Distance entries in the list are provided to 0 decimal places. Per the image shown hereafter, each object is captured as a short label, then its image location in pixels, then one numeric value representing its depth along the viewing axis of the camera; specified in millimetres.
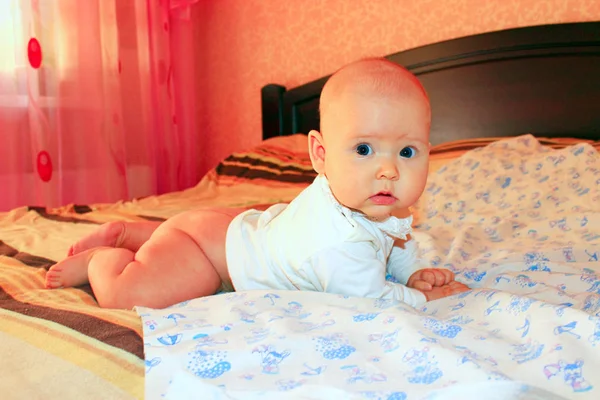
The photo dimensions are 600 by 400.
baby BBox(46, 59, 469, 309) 914
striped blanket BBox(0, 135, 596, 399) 684
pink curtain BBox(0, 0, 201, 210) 2521
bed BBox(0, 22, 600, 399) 643
